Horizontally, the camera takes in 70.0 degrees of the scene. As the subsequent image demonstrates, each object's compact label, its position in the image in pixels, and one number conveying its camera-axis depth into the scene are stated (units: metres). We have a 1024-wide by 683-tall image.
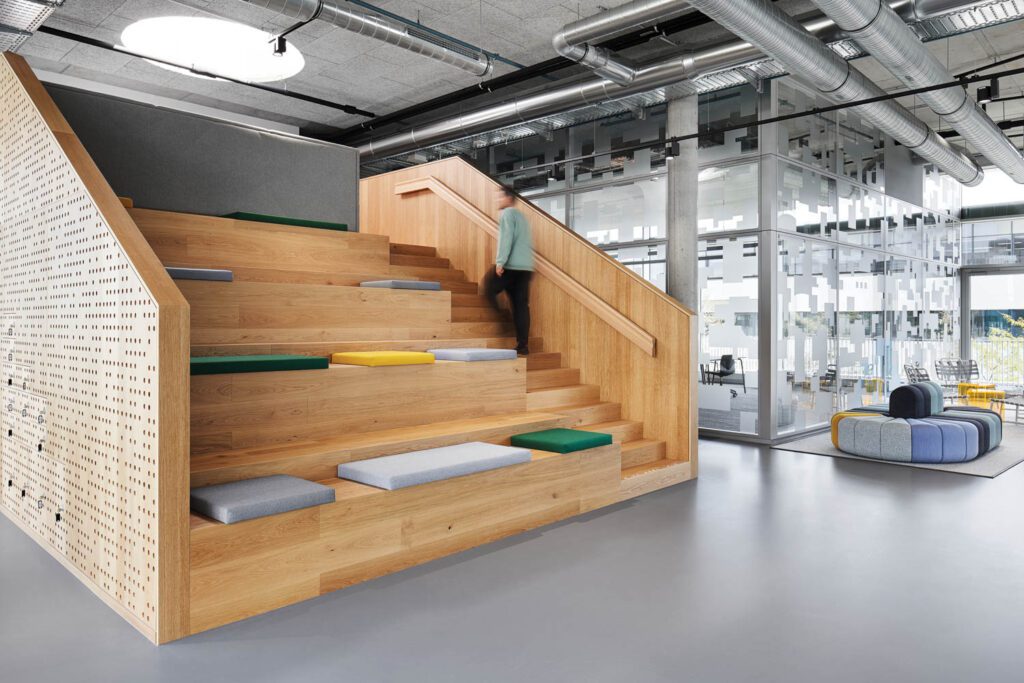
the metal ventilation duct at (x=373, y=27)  5.65
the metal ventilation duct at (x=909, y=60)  5.04
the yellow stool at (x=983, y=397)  9.30
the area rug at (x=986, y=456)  5.97
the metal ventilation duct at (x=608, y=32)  5.75
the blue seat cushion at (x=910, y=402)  6.83
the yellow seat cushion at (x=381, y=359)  4.38
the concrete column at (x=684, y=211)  7.28
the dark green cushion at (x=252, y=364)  3.61
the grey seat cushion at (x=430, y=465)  3.51
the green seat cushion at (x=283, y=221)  5.97
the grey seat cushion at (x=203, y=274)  4.45
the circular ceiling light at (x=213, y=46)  5.85
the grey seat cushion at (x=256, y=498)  2.93
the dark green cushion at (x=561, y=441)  4.46
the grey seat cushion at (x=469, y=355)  4.96
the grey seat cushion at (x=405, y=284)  5.55
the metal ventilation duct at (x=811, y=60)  5.05
